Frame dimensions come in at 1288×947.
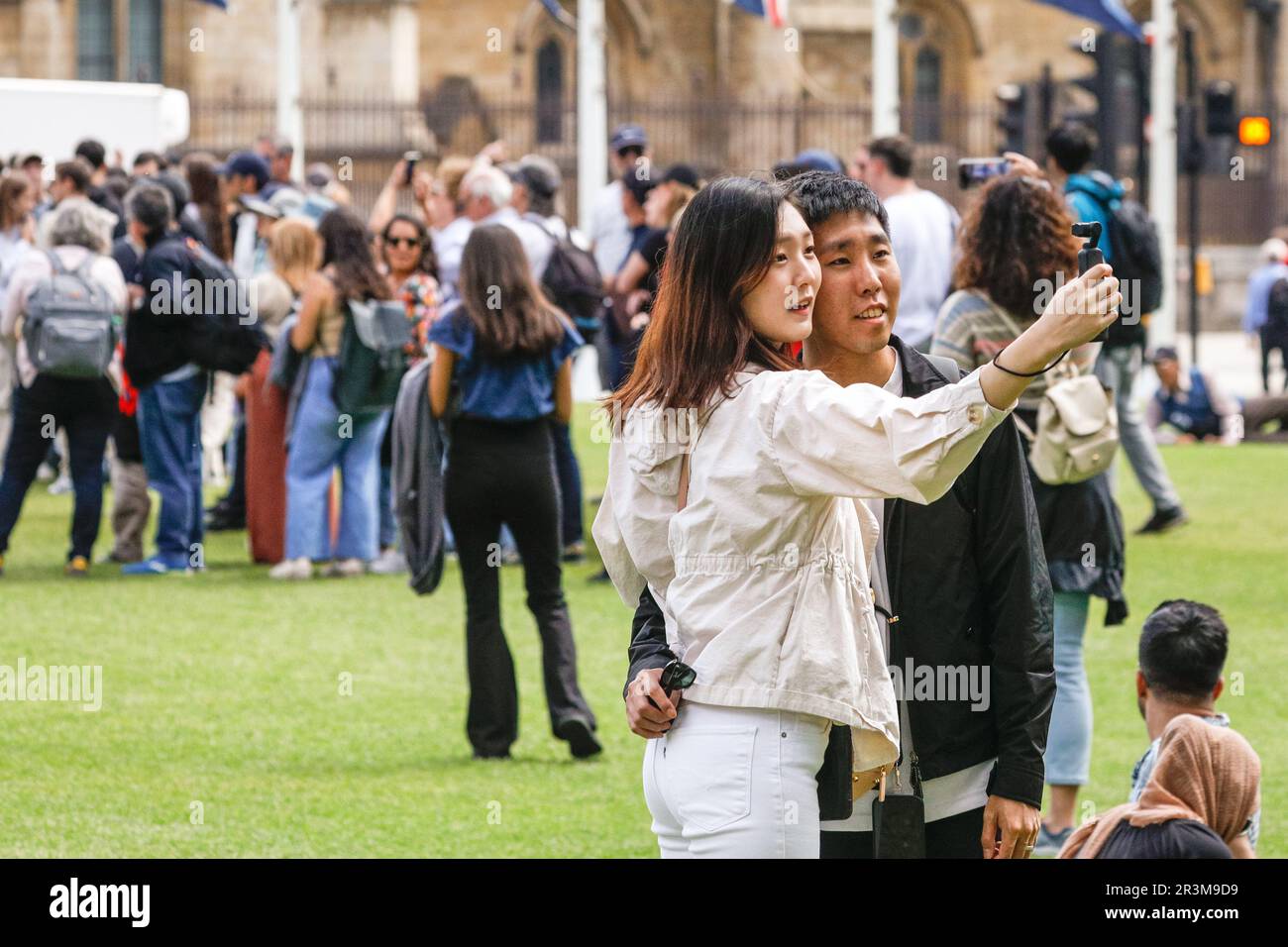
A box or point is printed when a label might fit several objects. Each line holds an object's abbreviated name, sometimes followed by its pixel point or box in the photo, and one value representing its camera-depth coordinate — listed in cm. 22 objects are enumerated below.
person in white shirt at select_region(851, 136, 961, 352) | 1063
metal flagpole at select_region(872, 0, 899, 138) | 2416
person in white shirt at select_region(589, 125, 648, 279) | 1377
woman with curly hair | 642
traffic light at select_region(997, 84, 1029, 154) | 1970
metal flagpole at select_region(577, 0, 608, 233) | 2456
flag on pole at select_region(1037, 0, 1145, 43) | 2022
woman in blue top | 791
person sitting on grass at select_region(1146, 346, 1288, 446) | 1888
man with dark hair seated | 498
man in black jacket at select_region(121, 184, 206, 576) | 1179
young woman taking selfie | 351
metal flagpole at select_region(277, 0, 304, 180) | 2541
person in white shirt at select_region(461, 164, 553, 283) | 1197
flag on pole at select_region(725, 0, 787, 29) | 2102
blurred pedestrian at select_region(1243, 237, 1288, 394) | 2473
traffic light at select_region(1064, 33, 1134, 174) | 1786
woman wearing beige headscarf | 428
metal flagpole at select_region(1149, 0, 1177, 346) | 2430
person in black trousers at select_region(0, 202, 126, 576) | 1159
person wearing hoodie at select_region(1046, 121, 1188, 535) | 908
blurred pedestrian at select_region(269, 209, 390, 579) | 1148
